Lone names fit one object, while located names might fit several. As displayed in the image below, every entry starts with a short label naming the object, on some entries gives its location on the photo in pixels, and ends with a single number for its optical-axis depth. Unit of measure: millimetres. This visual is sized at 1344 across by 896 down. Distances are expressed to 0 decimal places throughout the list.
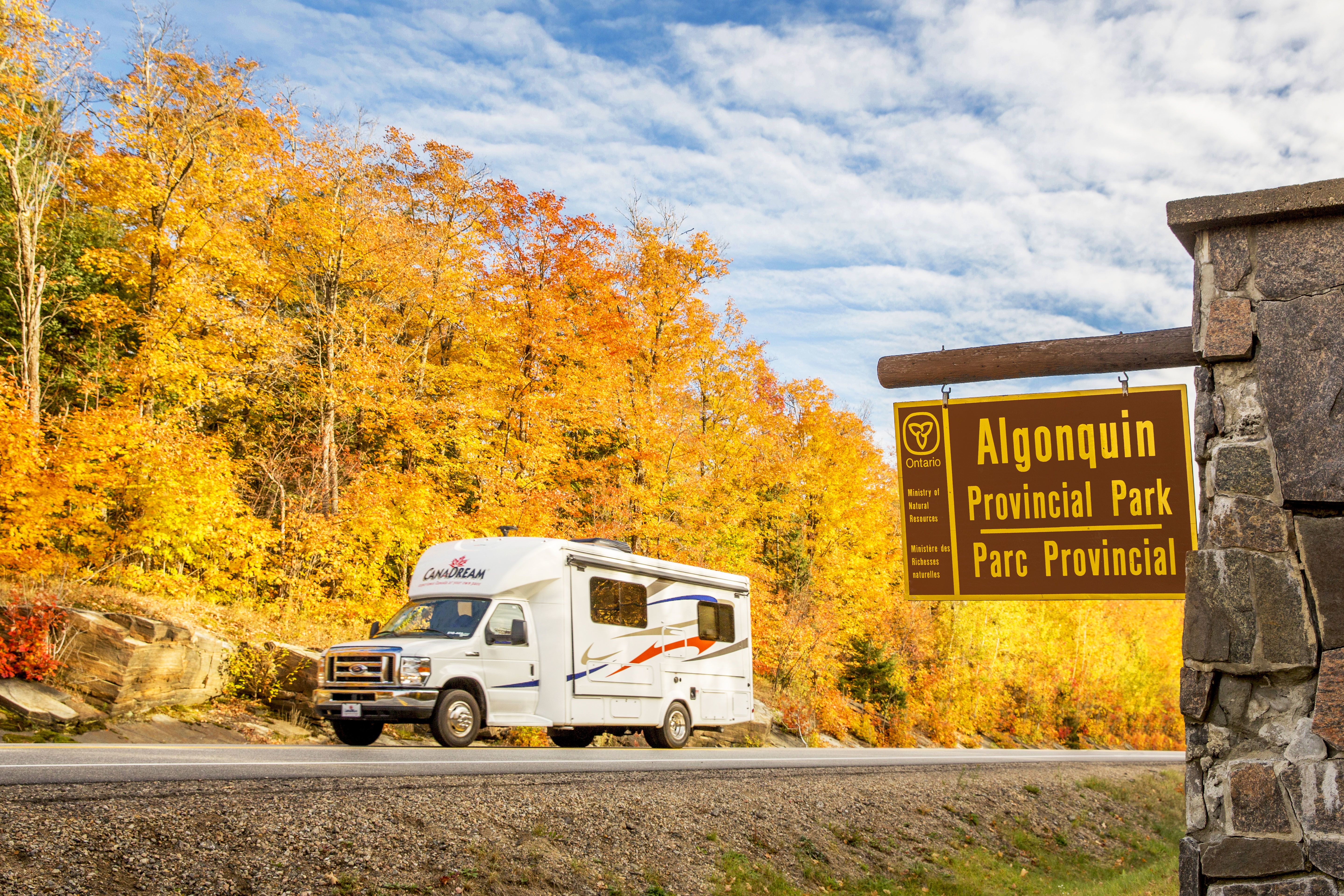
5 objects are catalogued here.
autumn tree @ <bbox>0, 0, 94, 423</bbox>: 19797
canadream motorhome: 13117
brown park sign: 6129
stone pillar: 4184
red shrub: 13820
